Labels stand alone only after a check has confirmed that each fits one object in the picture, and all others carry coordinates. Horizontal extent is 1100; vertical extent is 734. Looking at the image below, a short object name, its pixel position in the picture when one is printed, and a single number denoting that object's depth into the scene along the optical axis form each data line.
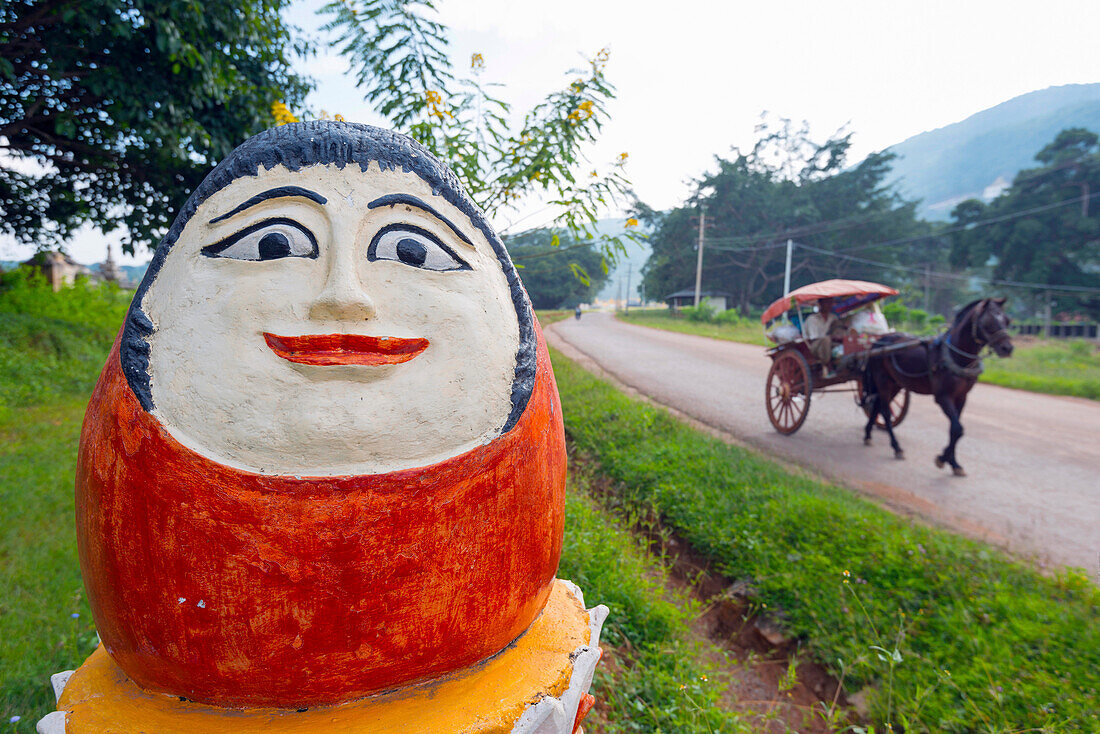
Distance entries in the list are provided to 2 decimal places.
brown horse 4.86
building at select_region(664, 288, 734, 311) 31.52
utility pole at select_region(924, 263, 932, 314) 29.14
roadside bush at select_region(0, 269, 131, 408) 6.30
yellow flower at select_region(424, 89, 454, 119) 3.03
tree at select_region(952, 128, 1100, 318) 19.19
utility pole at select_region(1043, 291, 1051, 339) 19.66
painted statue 1.13
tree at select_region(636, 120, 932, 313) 27.00
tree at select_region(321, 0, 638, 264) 2.99
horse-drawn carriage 5.80
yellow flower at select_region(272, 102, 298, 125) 2.88
